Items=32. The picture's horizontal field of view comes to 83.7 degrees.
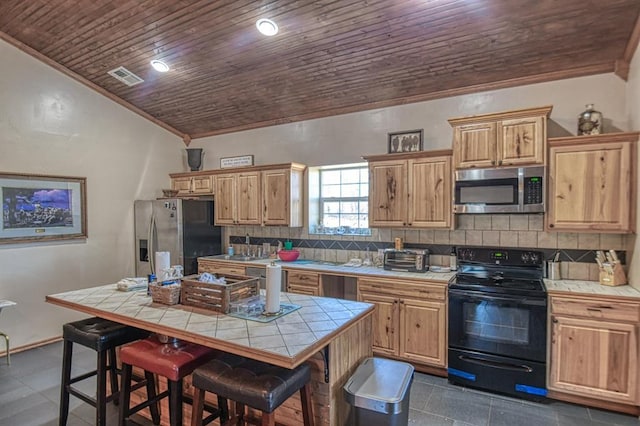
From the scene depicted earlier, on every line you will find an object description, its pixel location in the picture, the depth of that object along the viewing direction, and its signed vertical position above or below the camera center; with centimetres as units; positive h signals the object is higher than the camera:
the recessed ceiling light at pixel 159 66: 399 +159
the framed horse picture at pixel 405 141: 395 +72
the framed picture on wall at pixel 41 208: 397 -2
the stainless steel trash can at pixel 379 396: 182 -99
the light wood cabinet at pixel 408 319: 327 -108
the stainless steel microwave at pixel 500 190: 312 +13
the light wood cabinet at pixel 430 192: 355 +13
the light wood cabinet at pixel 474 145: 325 +55
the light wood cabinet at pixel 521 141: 305 +56
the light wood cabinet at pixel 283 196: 453 +12
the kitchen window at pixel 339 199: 452 +8
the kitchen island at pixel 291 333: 168 -66
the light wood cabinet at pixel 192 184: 530 +33
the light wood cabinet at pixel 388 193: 378 +13
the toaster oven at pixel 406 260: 364 -58
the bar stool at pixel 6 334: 354 -136
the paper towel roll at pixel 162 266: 252 -43
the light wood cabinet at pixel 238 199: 483 +9
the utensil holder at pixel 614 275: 297 -59
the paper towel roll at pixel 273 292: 203 -51
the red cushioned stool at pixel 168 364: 196 -89
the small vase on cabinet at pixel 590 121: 309 +72
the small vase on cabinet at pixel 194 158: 560 +75
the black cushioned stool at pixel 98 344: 227 -91
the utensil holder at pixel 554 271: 326 -61
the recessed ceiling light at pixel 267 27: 310 +158
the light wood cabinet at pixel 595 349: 263 -111
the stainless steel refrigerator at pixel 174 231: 482 -35
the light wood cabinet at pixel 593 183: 285 +17
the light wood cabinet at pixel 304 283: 397 -88
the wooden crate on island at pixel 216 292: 217 -55
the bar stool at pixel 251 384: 166 -87
